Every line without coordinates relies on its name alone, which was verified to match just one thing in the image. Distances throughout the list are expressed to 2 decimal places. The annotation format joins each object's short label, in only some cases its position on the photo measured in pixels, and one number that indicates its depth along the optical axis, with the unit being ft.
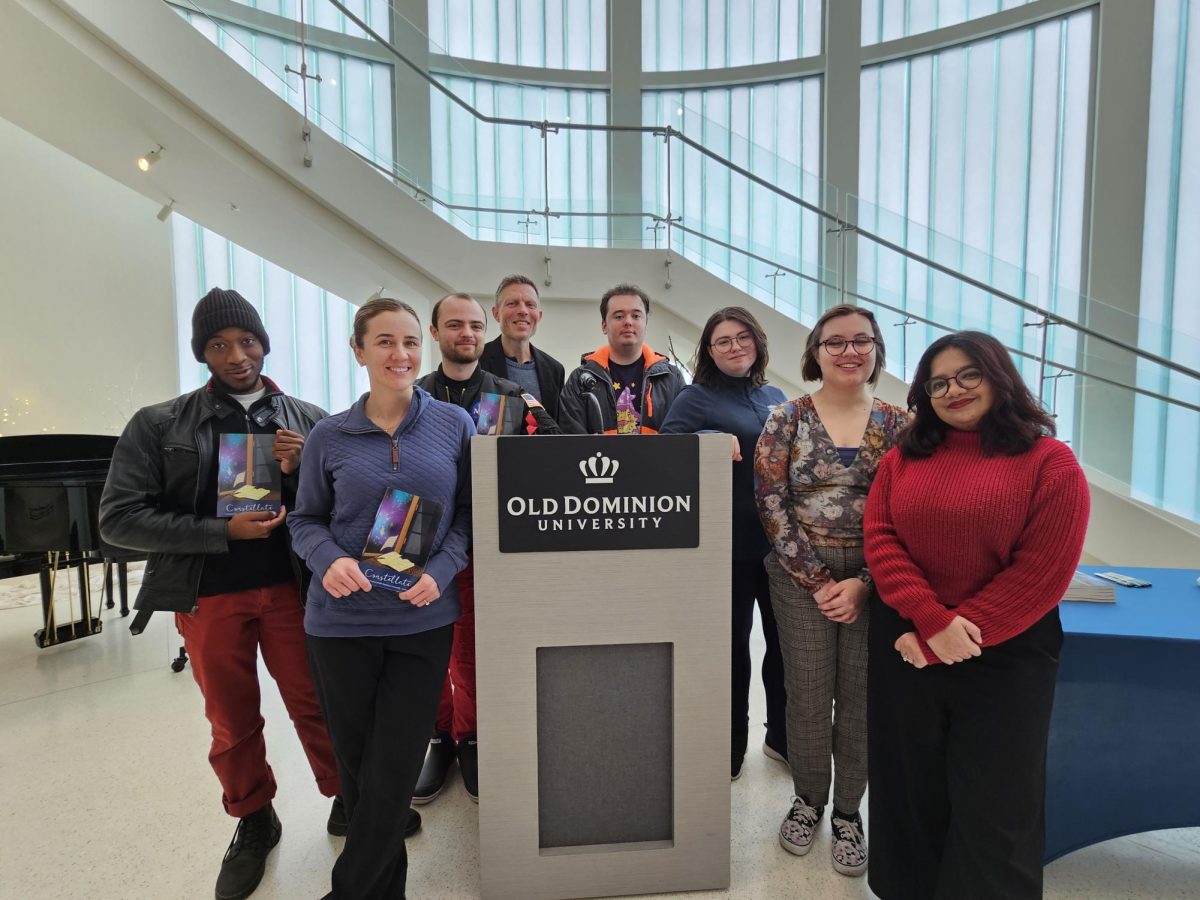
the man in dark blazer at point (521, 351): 8.13
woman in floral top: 5.53
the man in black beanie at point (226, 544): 5.41
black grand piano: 9.73
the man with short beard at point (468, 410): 6.86
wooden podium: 4.94
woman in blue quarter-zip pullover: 4.72
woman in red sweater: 4.23
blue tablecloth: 4.92
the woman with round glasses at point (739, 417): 6.50
